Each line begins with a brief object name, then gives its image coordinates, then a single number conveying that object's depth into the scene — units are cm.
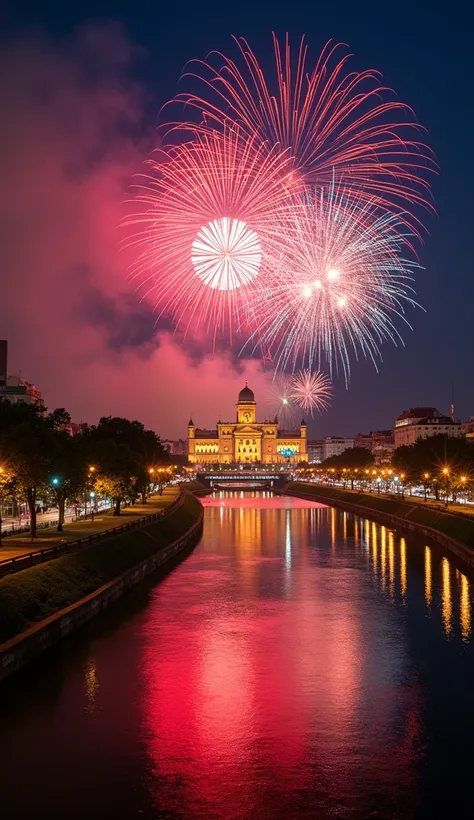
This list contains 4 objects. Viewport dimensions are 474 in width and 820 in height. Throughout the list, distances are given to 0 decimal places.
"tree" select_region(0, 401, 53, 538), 5378
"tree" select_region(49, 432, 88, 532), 6019
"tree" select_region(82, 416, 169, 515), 8381
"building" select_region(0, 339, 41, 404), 17314
